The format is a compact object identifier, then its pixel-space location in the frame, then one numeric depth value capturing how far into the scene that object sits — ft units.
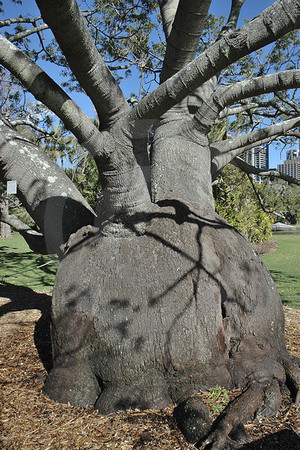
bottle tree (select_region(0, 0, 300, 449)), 7.56
